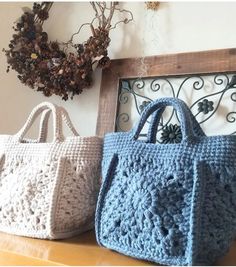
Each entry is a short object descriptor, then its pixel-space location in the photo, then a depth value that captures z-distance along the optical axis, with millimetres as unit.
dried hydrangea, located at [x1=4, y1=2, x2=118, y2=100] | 902
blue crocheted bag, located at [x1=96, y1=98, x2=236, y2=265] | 453
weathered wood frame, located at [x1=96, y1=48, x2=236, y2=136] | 775
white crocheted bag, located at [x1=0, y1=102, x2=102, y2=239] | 591
